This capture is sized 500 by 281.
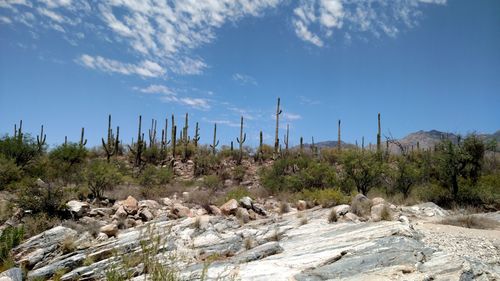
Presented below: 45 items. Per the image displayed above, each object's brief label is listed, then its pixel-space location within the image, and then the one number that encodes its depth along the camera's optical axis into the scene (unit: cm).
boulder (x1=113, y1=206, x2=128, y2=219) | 1281
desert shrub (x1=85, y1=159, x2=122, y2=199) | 1673
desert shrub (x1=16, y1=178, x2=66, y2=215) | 1330
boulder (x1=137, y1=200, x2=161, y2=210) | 1403
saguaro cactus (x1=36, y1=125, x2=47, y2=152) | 2563
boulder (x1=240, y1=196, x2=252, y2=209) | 1370
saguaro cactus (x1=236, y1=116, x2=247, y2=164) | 3494
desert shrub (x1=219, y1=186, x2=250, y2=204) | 1564
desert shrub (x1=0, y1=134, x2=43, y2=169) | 2281
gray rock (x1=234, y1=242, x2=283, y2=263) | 793
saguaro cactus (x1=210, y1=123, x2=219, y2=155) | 3581
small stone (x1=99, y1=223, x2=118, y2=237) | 1118
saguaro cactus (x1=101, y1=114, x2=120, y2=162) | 3566
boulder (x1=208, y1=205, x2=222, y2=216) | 1344
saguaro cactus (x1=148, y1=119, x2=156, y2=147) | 3717
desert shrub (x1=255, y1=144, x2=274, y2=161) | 3522
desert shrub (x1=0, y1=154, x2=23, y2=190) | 1801
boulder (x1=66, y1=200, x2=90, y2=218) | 1335
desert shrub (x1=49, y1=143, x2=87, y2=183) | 2178
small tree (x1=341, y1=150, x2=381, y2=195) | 1823
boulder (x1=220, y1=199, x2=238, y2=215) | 1310
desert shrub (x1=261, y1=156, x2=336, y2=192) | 2025
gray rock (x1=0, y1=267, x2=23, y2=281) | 820
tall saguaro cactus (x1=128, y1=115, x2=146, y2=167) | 3241
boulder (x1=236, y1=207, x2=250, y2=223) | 1241
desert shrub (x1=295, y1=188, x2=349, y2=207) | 1318
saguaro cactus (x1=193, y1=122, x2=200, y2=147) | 3796
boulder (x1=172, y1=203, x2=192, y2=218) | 1277
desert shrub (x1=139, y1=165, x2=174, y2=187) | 2209
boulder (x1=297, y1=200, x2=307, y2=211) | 1395
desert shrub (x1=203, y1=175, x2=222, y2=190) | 2300
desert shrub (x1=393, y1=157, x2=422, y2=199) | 1891
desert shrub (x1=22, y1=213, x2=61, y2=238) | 1196
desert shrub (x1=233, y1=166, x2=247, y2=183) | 2776
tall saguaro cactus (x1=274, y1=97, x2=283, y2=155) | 3566
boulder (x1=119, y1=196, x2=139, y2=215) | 1342
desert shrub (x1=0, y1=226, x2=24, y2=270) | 973
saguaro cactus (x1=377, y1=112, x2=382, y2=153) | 3229
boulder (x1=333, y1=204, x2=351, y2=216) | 1115
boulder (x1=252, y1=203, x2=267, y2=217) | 1353
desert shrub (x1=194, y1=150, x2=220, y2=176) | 3044
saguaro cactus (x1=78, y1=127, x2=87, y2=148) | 2845
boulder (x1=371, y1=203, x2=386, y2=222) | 1012
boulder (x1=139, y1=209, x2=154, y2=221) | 1298
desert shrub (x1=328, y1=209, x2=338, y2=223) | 1066
